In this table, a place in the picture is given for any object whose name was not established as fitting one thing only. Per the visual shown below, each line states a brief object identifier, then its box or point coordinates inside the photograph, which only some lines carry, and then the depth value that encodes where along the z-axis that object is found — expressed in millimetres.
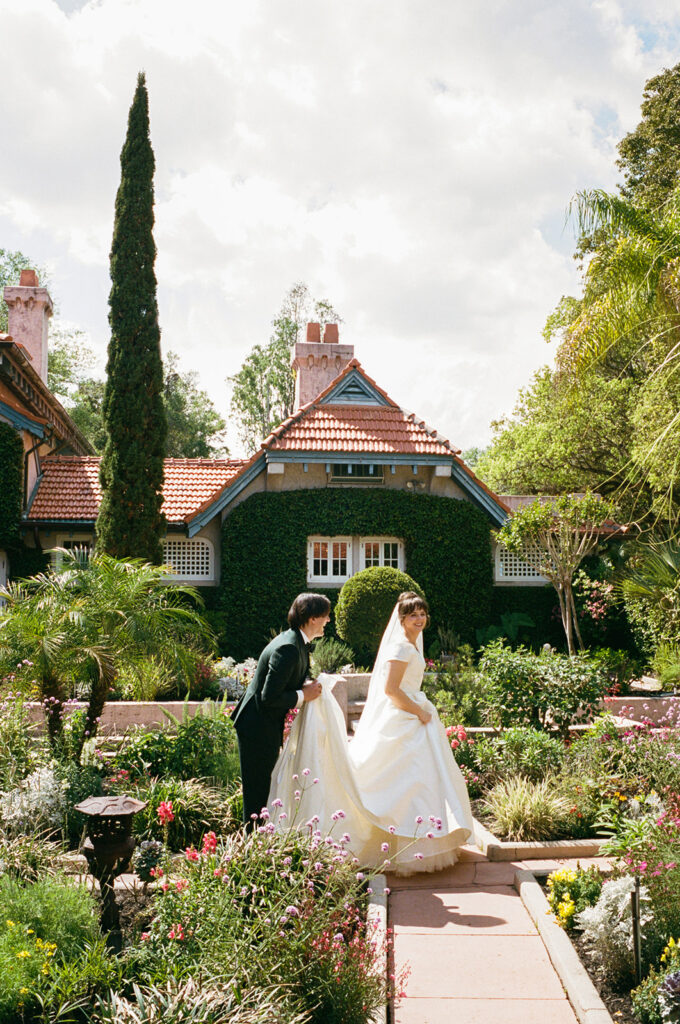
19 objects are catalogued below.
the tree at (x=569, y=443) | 21766
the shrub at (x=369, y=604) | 13898
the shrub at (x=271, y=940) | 3473
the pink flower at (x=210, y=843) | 4395
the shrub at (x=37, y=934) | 3420
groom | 5324
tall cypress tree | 14492
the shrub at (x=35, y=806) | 5855
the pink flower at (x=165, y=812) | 4886
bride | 5586
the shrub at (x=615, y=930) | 4207
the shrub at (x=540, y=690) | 8695
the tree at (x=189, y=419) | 38000
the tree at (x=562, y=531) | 14914
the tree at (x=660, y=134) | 20344
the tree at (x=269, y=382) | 38750
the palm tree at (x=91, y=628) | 7371
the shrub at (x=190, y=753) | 7098
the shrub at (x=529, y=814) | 6430
